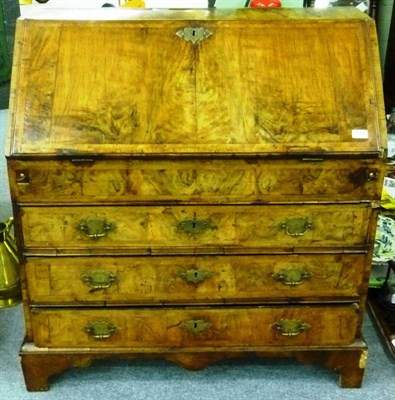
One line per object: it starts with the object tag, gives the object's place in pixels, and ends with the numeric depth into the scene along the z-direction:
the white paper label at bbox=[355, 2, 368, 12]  3.87
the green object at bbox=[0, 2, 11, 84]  4.70
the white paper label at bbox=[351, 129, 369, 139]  1.77
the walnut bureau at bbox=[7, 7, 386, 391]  1.76
